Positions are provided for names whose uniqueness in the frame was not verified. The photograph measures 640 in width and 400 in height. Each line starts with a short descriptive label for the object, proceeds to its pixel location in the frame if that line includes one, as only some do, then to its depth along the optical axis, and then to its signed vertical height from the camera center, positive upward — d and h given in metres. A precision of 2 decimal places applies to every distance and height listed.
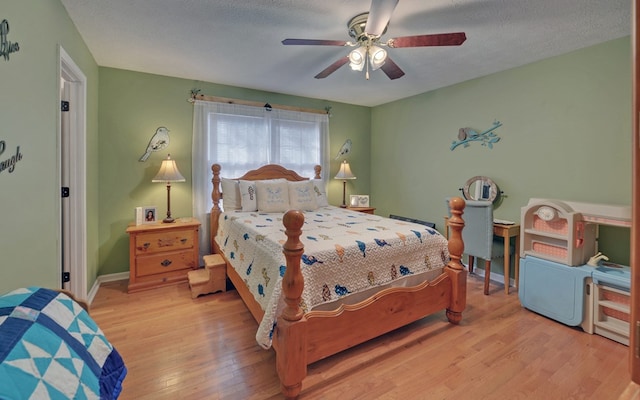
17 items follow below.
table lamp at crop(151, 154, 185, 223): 3.17 +0.25
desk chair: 2.89 -0.37
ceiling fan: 1.71 +1.08
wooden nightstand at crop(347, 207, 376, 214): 4.31 -0.16
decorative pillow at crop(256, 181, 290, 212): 3.40 +0.03
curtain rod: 3.59 +1.27
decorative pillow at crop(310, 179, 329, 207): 3.84 +0.07
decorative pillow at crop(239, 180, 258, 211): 3.41 +0.02
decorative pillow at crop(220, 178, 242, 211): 3.48 +0.02
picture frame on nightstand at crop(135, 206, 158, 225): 3.13 -0.19
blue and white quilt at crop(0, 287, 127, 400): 0.59 -0.36
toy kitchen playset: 2.18 -0.56
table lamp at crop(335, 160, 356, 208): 4.38 +0.39
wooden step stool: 2.84 -0.81
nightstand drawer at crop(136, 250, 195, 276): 3.00 -0.70
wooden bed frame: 1.55 -0.75
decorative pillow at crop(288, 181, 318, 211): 3.58 +0.02
